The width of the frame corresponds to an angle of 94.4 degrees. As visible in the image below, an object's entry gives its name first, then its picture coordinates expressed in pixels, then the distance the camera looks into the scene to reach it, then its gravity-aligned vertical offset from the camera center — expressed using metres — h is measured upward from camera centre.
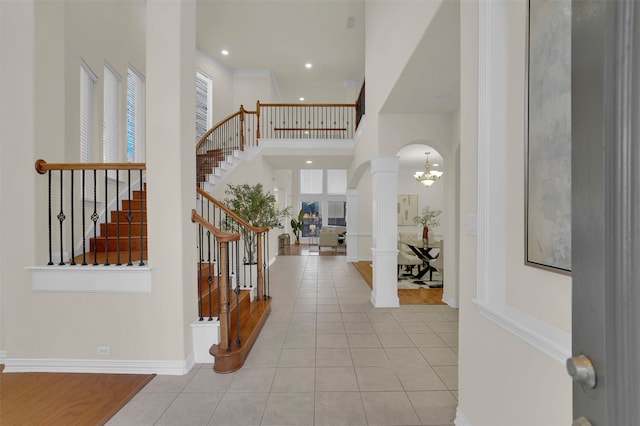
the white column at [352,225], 8.91 -0.38
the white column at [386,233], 4.44 -0.31
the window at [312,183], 14.04 +1.40
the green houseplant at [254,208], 4.98 +0.08
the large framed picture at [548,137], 1.16 +0.32
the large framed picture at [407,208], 10.11 +0.15
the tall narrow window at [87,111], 4.07 +1.43
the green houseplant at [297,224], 13.70 -0.54
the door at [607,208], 0.47 +0.01
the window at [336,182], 13.89 +1.44
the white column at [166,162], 2.54 +0.43
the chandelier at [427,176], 7.51 +0.93
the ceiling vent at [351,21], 6.68 +4.38
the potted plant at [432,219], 7.97 -0.20
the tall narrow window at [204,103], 8.09 +3.06
